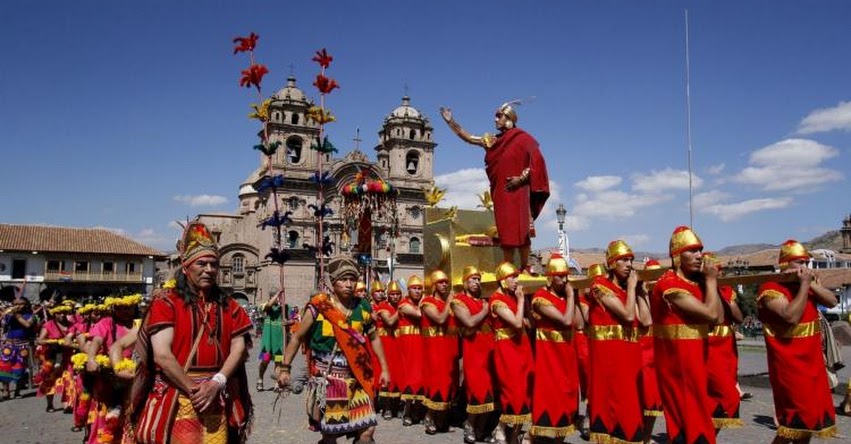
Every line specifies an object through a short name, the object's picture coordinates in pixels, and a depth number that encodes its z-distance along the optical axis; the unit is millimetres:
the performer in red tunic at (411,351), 9023
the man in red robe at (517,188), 7914
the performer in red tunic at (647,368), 5595
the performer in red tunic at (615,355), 5430
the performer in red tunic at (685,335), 4707
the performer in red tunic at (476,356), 7371
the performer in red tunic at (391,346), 9562
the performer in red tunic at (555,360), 6109
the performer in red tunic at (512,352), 6684
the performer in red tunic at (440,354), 8320
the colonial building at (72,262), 47406
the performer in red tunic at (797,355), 4809
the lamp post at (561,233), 22842
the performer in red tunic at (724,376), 5344
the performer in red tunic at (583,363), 7698
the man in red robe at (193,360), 3949
